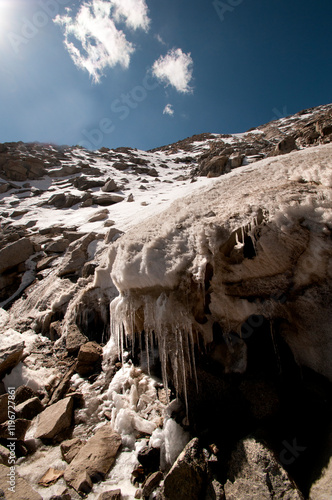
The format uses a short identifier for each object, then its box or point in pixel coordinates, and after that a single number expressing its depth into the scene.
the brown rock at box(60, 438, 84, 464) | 2.86
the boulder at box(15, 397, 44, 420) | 3.48
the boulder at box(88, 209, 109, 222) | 10.72
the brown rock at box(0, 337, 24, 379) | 4.14
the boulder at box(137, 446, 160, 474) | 2.66
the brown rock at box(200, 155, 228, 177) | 17.90
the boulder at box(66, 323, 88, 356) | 4.78
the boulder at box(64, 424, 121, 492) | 2.54
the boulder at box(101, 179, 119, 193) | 18.41
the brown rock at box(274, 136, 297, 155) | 12.78
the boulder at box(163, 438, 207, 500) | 2.21
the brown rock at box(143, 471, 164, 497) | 2.39
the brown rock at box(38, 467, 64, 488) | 2.59
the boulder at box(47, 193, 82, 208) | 16.16
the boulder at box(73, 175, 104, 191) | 20.16
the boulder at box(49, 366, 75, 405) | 3.79
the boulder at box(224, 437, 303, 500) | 1.95
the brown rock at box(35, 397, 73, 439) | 3.14
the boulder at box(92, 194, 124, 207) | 15.03
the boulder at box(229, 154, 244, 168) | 17.69
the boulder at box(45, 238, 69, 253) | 8.70
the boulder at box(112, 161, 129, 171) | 29.87
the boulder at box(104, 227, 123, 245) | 7.42
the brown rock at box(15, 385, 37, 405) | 3.76
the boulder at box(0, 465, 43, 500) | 2.23
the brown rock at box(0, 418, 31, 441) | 3.10
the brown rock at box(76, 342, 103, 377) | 4.26
